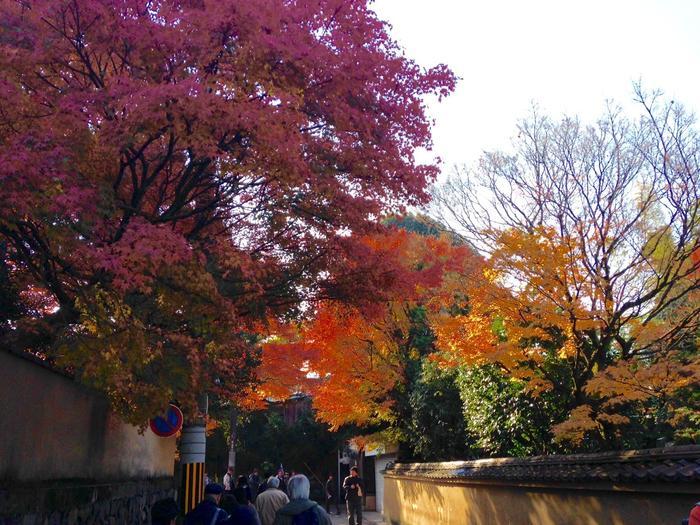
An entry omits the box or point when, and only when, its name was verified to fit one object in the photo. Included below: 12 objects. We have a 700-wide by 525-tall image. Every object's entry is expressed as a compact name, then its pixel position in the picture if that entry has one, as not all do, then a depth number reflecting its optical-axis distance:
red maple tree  7.30
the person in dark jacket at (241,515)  7.48
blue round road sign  11.84
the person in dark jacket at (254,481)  21.12
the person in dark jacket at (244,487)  8.98
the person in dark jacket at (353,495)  20.88
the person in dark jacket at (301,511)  6.37
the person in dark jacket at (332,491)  29.84
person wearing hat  6.85
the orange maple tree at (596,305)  13.24
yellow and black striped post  14.02
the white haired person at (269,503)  9.24
